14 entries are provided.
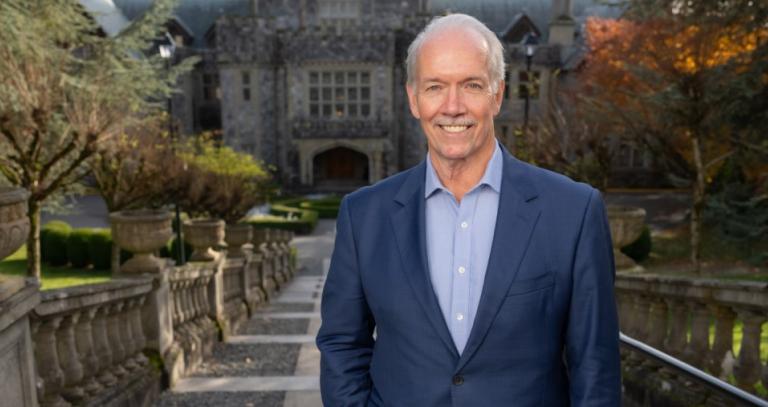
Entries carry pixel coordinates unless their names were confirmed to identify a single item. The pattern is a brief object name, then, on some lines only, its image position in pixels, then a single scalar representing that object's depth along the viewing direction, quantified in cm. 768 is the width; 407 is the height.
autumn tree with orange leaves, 618
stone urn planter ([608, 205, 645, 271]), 591
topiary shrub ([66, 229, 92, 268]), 1570
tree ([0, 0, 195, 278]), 811
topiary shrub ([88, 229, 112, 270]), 1552
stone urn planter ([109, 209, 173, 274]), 545
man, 179
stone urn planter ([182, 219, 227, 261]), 795
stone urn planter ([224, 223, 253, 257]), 944
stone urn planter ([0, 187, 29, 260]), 274
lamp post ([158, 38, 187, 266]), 1215
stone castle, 2742
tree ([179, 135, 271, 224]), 1320
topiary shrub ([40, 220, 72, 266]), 1597
